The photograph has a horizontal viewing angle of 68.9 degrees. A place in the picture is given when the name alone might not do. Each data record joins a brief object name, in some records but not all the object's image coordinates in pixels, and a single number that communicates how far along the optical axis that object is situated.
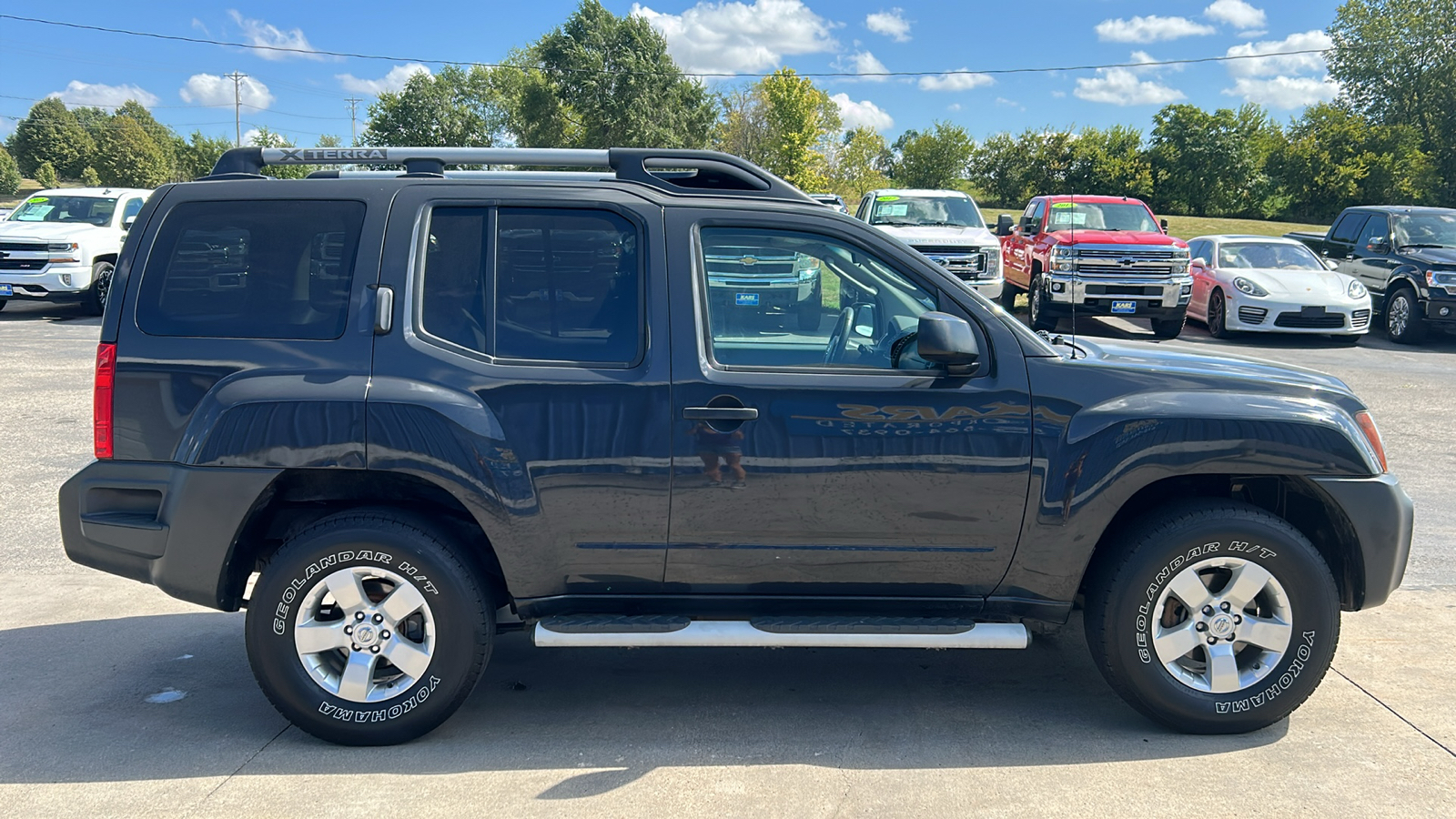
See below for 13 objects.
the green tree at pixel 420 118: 74.62
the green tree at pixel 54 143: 93.12
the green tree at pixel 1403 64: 48.91
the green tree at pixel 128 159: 87.75
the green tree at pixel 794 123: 46.53
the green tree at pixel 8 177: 82.88
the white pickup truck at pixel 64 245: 16.20
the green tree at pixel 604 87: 61.91
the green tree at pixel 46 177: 85.06
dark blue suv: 3.57
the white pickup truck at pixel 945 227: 15.98
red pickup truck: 15.24
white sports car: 15.38
